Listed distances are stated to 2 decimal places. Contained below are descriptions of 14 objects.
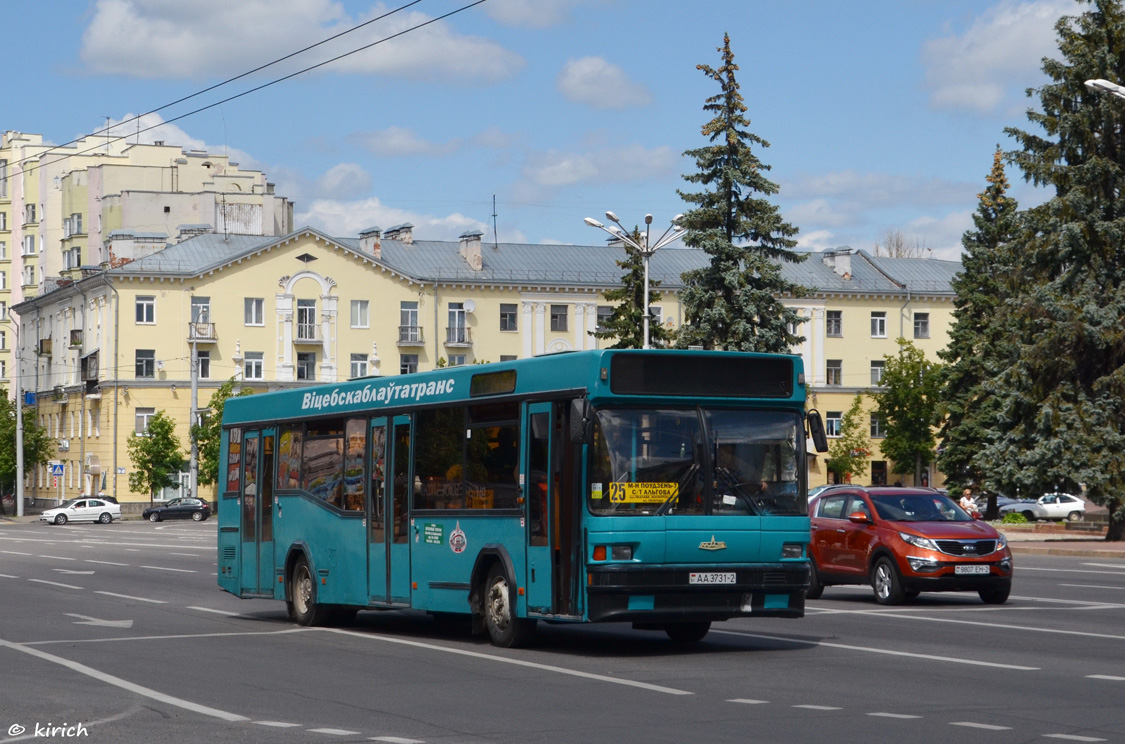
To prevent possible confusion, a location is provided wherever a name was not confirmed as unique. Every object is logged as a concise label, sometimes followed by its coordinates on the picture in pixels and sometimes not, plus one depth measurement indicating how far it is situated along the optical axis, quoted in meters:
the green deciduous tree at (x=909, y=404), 85.12
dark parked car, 78.31
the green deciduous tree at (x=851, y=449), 87.62
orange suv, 21.09
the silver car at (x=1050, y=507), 70.88
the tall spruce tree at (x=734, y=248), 55.66
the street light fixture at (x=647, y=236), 44.81
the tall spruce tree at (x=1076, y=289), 42.09
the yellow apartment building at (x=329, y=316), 85.31
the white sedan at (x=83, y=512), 76.31
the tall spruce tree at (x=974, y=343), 63.91
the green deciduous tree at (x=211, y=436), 80.25
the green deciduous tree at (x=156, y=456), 81.25
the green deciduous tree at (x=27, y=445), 90.38
